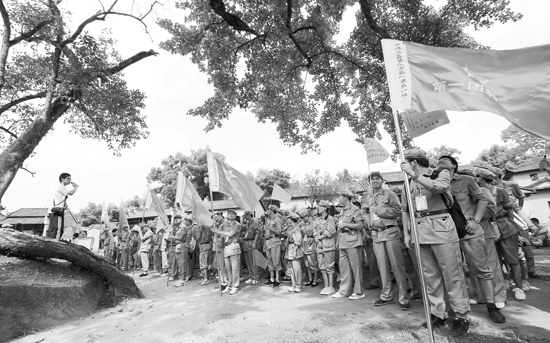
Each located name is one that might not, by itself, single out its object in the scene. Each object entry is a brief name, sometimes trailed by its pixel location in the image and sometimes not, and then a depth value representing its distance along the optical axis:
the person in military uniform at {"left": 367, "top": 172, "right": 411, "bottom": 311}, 5.15
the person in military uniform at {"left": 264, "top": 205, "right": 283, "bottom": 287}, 7.80
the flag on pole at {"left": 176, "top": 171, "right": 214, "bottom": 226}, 7.73
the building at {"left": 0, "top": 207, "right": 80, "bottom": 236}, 32.50
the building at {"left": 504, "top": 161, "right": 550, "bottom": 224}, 25.06
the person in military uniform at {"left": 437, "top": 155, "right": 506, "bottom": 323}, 4.02
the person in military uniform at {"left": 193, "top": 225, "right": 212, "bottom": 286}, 9.28
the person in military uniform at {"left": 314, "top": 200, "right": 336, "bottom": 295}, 6.55
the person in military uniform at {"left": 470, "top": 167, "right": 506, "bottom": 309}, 4.49
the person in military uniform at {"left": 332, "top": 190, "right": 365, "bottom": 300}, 5.95
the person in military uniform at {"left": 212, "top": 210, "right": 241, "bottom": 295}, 7.57
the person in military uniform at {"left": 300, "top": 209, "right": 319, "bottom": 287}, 7.46
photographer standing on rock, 7.64
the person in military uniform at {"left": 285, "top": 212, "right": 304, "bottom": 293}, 7.04
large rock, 5.27
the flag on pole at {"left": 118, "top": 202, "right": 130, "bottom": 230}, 12.47
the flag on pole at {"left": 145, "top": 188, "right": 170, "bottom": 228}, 9.80
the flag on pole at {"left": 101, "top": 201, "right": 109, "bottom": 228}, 13.60
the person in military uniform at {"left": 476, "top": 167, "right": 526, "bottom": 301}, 5.03
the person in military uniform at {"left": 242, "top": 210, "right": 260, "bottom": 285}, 8.55
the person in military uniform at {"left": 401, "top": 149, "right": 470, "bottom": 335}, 3.60
